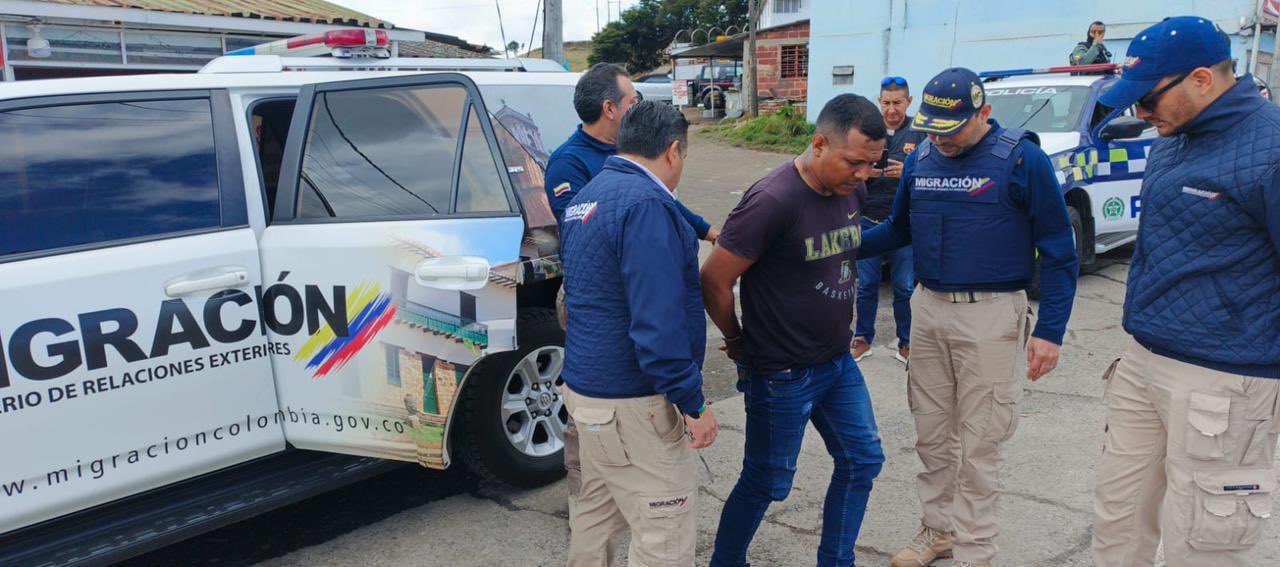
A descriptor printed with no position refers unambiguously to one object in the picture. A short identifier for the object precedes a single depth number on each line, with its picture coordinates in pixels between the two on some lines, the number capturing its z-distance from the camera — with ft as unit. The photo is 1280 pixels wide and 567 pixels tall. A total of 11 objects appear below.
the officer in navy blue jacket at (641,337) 7.77
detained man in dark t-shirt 9.09
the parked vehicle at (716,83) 98.05
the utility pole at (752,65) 78.07
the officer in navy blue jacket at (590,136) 11.25
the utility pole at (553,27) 32.40
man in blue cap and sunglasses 7.84
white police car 23.35
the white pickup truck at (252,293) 9.30
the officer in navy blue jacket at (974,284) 10.00
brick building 89.71
